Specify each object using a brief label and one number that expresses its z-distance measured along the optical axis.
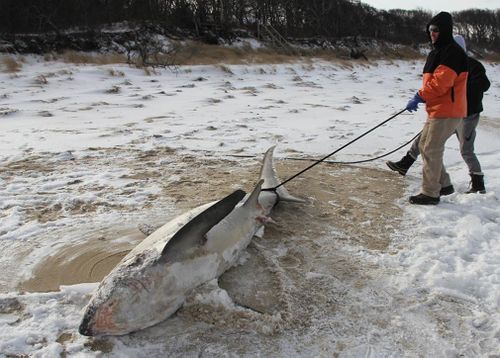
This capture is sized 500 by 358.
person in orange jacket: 4.29
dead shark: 2.65
